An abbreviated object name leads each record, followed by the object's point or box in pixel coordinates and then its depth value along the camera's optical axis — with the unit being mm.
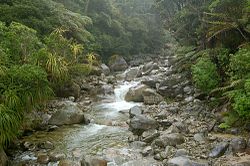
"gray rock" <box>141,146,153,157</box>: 9203
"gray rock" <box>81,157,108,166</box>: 8391
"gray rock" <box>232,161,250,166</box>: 7553
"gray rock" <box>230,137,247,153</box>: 8519
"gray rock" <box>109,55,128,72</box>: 25838
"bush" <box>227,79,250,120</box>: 9273
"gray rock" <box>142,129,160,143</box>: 10205
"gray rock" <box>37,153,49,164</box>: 8856
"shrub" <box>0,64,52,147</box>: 8367
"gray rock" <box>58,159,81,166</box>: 8656
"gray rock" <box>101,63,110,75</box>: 23461
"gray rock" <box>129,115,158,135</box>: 11125
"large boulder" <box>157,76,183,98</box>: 15643
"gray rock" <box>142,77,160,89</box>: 17891
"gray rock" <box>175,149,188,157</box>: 8711
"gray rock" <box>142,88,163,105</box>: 15508
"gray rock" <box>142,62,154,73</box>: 23478
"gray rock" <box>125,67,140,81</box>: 22173
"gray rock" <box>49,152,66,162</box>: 8992
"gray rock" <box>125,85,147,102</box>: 16495
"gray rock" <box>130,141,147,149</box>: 9851
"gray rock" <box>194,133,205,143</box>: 9742
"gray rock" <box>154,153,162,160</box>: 8831
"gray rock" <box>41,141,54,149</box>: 9875
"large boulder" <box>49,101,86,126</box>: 12241
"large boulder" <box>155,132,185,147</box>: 9516
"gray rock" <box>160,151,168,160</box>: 8789
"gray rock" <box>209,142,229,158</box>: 8516
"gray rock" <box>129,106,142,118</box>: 13234
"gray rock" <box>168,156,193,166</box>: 7914
